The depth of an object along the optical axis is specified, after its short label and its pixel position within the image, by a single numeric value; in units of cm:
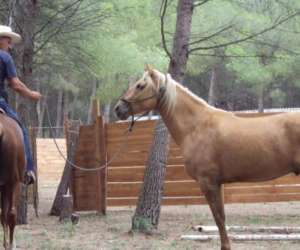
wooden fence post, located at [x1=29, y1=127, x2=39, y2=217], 1099
